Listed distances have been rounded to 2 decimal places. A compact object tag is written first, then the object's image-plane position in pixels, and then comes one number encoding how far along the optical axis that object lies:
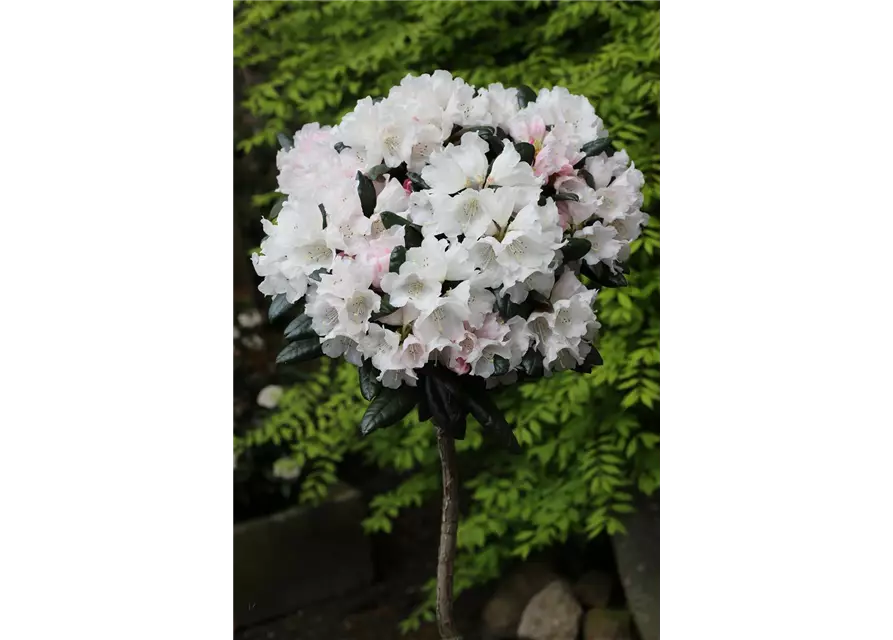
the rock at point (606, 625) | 1.67
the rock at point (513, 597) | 1.74
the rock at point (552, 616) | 1.71
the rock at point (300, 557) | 1.85
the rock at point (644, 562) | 1.64
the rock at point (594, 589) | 1.73
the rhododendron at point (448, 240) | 1.06
